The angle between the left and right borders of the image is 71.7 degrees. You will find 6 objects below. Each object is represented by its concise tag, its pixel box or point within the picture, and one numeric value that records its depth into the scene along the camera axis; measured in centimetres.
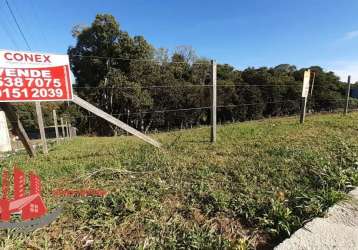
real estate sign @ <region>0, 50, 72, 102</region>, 369
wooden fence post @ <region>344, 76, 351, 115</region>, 802
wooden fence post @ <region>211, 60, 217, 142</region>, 480
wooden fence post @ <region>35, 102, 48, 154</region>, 531
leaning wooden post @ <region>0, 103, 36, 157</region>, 410
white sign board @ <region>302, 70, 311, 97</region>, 615
